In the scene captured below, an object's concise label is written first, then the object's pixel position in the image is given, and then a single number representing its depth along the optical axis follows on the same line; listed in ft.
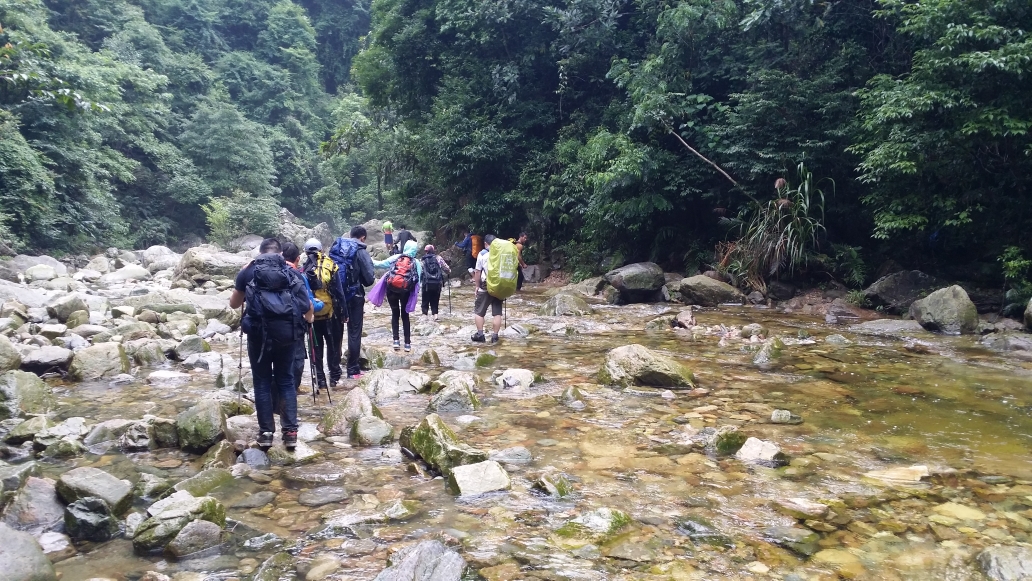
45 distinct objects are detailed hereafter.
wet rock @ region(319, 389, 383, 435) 18.90
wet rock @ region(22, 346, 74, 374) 25.71
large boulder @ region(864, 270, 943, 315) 39.93
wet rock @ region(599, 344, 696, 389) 23.47
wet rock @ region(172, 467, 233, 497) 14.08
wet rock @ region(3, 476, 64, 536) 12.46
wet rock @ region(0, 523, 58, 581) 9.95
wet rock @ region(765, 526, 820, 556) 11.71
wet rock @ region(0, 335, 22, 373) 23.97
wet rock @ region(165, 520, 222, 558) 11.58
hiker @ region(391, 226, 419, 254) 42.62
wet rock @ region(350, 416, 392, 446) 17.69
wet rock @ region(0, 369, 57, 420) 19.83
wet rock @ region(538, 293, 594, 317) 43.68
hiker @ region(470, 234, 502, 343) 32.60
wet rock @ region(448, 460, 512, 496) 14.21
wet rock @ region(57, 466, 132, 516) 12.82
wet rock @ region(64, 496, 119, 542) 12.15
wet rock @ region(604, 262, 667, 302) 49.11
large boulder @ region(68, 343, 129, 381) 25.85
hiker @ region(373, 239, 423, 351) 29.48
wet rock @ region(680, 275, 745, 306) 45.98
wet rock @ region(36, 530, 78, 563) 11.55
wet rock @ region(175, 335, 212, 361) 30.62
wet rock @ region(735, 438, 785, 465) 16.01
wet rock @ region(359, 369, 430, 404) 22.82
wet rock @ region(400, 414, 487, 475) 15.40
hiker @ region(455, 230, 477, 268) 56.27
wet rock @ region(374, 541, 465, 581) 10.52
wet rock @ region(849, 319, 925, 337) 34.43
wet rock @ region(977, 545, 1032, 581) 10.43
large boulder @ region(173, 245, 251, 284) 65.46
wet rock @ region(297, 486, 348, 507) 14.01
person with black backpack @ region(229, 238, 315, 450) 16.53
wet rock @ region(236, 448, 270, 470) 16.17
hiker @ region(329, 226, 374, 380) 24.07
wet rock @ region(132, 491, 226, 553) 11.68
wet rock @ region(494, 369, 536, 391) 23.85
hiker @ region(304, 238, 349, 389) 21.93
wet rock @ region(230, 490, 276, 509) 13.81
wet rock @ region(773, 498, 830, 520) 13.03
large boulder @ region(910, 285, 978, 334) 34.47
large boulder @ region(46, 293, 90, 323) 37.70
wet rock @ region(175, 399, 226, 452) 16.99
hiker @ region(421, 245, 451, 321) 34.01
